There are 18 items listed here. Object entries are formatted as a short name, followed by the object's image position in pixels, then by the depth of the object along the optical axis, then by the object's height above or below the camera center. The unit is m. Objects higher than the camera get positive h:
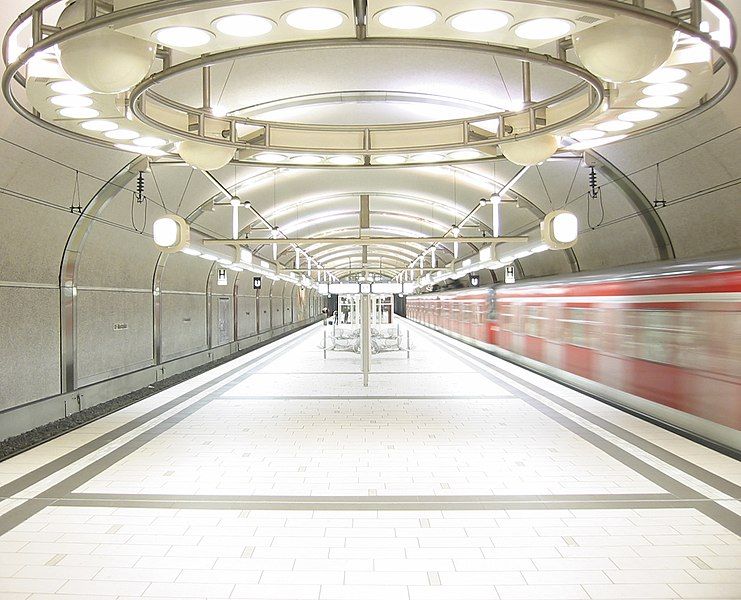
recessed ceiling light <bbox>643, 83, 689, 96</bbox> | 3.84 +1.40
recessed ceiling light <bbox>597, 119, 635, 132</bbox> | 4.55 +1.39
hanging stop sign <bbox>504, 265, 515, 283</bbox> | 19.49 +0.86
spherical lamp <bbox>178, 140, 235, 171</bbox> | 4.82 +1.28
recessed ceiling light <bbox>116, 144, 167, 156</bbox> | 5.00 +1.38
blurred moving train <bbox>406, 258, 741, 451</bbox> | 6.75 -0.64
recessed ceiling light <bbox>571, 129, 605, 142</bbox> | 4.77 +1.39
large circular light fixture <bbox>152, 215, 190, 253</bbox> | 8.41 +1.06
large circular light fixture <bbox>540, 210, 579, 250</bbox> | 8.48 +1.05
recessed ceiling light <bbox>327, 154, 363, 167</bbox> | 5.61 +1.41
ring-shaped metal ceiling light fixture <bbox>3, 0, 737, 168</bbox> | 2.95 +1.47
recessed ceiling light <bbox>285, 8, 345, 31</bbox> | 2.98 +1.50
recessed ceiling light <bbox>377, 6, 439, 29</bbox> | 2.98 +1.50
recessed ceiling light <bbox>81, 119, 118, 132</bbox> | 4.42 +1.41
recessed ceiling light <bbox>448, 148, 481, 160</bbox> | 5.22 +1.39
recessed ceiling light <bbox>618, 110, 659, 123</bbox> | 4.33 +1.39
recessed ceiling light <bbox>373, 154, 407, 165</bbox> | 5.47 +1.38
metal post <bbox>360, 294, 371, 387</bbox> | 11.91 -0.78
